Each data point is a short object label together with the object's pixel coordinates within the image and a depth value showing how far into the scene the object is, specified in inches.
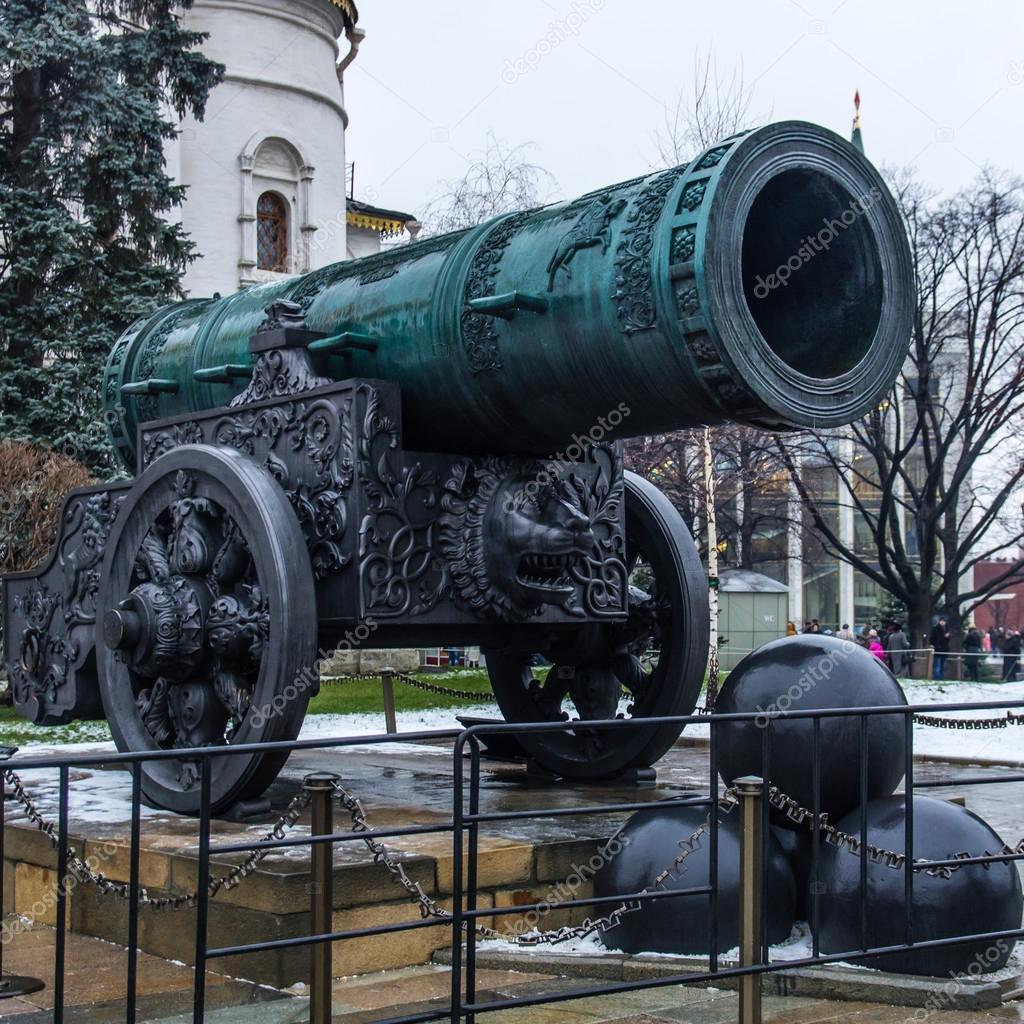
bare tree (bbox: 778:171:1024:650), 897.5
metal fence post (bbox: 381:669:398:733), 465.7
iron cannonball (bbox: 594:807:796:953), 201.0
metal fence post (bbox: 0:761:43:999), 186.7
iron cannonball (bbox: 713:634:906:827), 211.2
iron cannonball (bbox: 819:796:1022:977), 192.5
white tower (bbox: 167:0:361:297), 1100.5
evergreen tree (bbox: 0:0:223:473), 832.9
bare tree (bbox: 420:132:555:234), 1080.2
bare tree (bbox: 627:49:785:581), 920.5
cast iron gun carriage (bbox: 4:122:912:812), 209.9
